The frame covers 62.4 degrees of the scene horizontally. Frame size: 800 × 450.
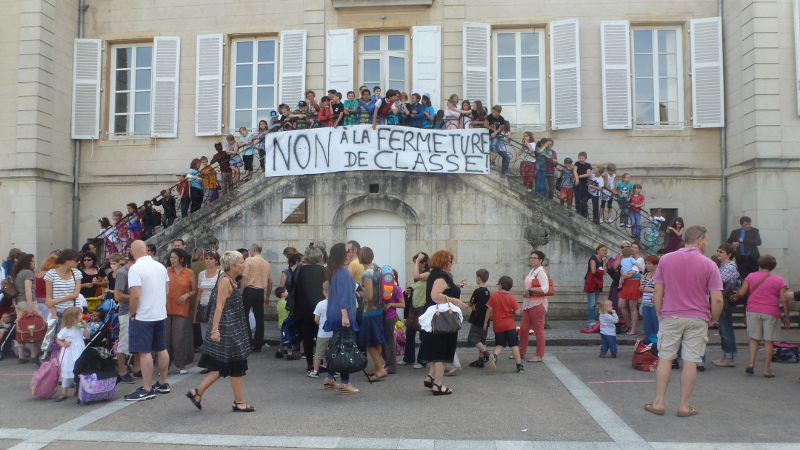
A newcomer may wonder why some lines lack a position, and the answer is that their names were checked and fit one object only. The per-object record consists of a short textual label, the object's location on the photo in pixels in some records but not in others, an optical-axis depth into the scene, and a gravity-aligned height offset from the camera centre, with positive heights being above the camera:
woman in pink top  8.30 -0.75
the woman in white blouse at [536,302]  9.12 -0.78
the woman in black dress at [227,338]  6.52 -0.93
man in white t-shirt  7.25 -0.72
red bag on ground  8.65 -1.48
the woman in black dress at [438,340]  7.29 -1.05
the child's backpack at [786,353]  9.12 -1.46
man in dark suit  12.48 +0.00
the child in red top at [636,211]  13.51 +0.73
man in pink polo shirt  6.38 -0.62
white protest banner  13.16 +1.92
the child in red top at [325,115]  13.59 +2.67
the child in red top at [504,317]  8.66 -0.94
